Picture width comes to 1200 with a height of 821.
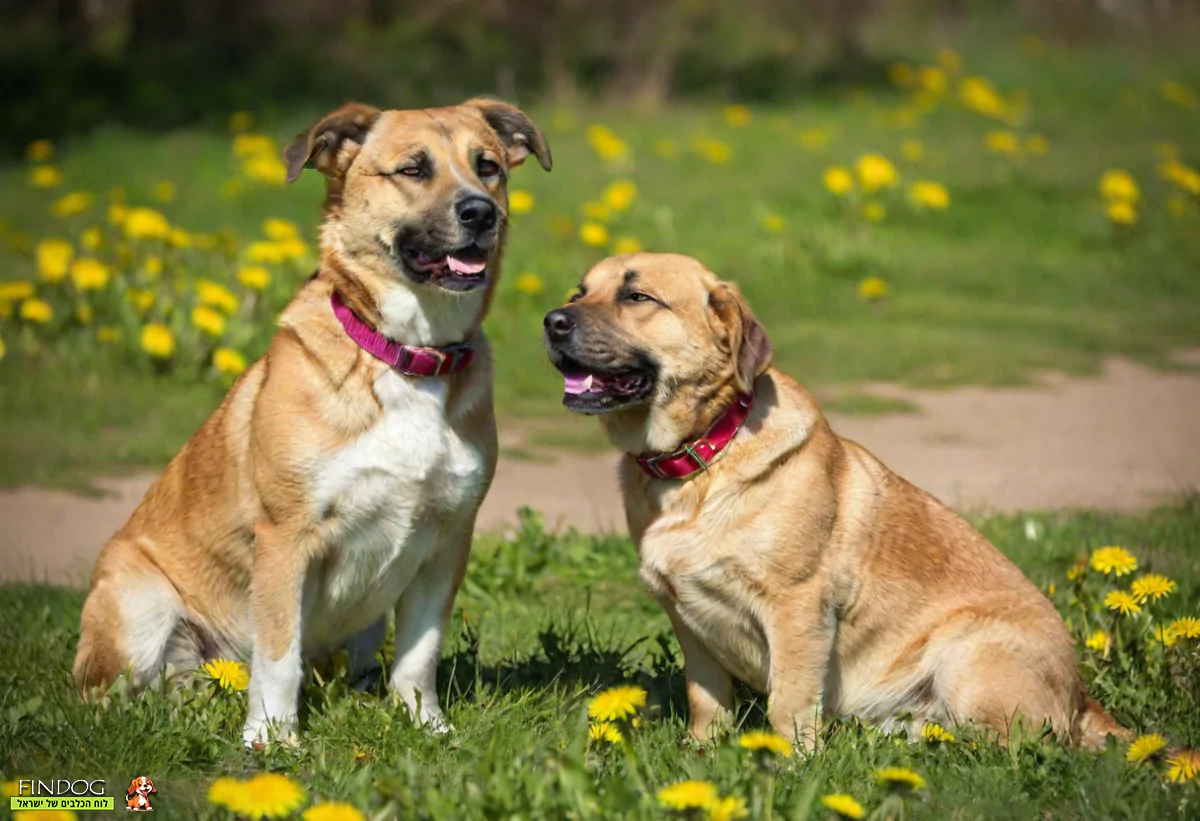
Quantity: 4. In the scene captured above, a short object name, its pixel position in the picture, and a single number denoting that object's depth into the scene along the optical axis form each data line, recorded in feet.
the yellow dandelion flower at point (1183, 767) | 12.69
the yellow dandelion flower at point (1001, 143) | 47.01
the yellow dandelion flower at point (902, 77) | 61.62
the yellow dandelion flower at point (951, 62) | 66.23
